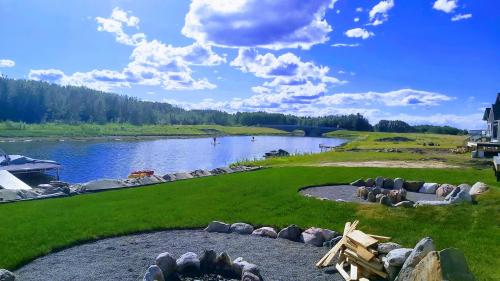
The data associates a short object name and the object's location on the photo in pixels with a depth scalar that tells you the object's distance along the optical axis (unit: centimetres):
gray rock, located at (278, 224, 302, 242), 1326
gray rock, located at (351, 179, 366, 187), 2305
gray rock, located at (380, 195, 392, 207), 1682
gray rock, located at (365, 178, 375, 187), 2270
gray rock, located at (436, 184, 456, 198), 2023
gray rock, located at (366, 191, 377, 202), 1843
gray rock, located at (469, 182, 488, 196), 1756
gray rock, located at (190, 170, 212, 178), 3217
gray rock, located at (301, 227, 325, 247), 1277
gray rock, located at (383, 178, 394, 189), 2272
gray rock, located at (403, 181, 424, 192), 2191
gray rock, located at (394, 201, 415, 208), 1629
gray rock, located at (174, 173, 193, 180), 2991
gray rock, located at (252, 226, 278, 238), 1362
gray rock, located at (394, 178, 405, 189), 2220
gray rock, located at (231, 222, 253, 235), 1402
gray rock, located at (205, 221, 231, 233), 1420
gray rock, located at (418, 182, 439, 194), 2121
